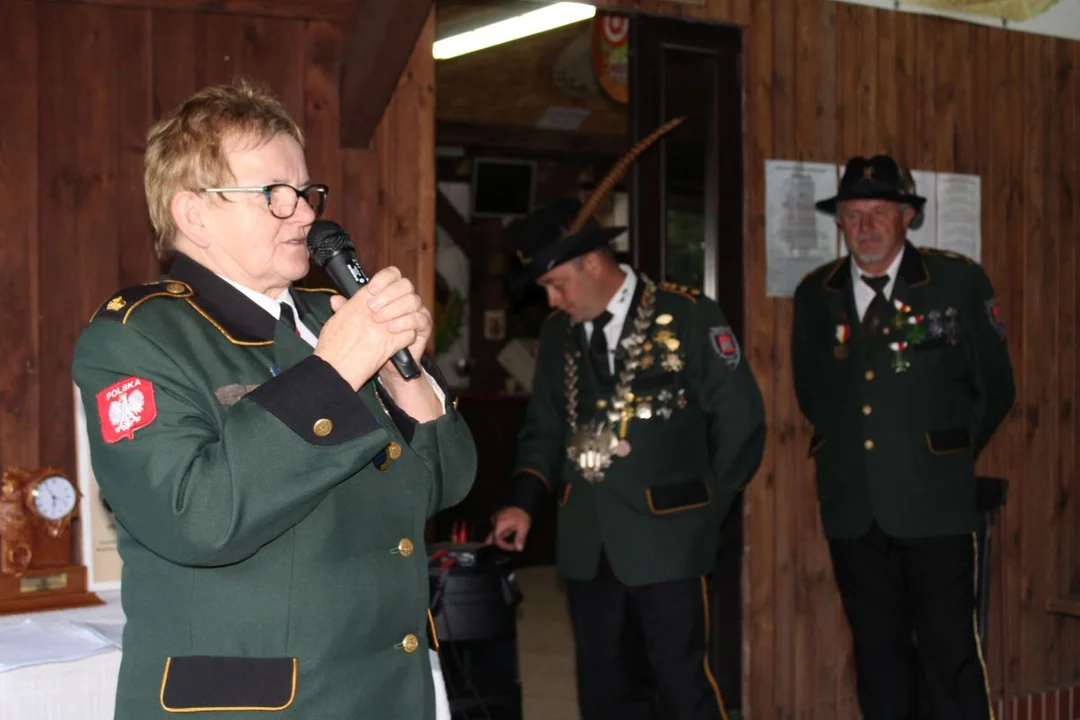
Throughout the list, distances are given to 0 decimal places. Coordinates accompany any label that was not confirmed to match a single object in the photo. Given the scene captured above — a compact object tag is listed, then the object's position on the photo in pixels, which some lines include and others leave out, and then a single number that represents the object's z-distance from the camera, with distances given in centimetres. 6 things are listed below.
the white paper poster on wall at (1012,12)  438
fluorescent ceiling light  663
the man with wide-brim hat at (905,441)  353
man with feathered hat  313
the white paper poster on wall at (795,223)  412
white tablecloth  203
